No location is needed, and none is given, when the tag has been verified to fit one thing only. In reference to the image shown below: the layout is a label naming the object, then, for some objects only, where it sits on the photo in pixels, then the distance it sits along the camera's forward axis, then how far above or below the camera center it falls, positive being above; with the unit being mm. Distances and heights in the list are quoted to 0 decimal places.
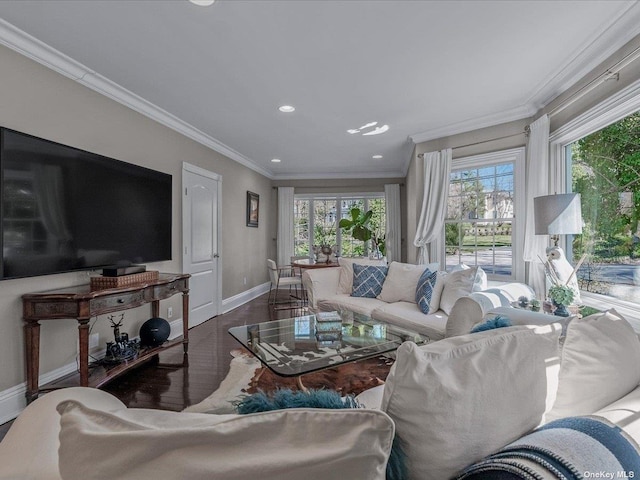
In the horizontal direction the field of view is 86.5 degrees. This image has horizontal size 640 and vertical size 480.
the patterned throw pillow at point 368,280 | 3922 -506
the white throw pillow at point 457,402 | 687 -354
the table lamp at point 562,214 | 2568 +182
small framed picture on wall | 6289 +542
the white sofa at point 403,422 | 513 -340
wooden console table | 2312 -539
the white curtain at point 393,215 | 7219 +473
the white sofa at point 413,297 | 2096 -543
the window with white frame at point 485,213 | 3975 +303
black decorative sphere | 3057 -884
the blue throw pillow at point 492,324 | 1317 -341
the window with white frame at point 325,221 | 7590 +359
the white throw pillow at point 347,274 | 4195 -461
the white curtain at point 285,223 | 7496 +303
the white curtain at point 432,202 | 4391 +474
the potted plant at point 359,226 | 6727 +220
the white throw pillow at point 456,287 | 3141 -463
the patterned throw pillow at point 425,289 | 3255 -513
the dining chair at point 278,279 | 5535 -706
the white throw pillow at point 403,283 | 3666 -505
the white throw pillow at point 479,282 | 3123 -412
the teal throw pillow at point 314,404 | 647 -342
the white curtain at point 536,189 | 3283 +483
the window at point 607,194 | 2369 +339
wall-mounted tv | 2240 +213
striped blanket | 578 -404
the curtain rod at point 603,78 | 2169 +1147
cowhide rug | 2504 -1173
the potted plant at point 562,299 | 2445 -439
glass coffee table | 2076 -752
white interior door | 4312 -49
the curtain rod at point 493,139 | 3625 +1140
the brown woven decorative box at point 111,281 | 2623 -357
